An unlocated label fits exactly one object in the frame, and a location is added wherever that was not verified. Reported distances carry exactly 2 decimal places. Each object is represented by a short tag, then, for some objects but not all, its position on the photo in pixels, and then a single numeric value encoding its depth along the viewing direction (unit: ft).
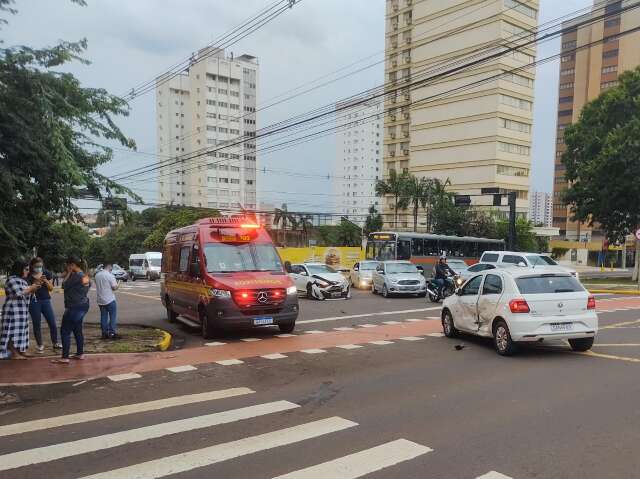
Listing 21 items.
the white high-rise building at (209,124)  332.60
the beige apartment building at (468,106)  260.42
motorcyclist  65.46
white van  143.13
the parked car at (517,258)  70.90
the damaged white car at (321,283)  70.85
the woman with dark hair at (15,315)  29.50
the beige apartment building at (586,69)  313.32
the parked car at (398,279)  73.31
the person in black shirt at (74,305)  29.09
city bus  108.68
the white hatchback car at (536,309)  29.58
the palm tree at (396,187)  201.16
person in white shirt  36.76
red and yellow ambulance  36.47
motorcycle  65.41
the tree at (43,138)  24.90
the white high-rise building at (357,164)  499.92
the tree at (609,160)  103.40
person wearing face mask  32.91
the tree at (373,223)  242.37
